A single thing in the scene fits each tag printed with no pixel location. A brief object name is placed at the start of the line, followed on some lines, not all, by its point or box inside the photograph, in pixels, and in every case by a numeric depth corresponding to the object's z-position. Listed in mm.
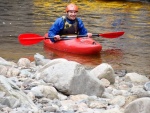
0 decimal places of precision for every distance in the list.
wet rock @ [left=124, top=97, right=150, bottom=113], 8391
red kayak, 18703
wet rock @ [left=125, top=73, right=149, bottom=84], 13916
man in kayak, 19094
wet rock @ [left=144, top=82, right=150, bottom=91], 12496
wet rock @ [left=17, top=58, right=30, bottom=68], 15061
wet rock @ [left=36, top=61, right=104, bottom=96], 10437
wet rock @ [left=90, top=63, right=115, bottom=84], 13109
